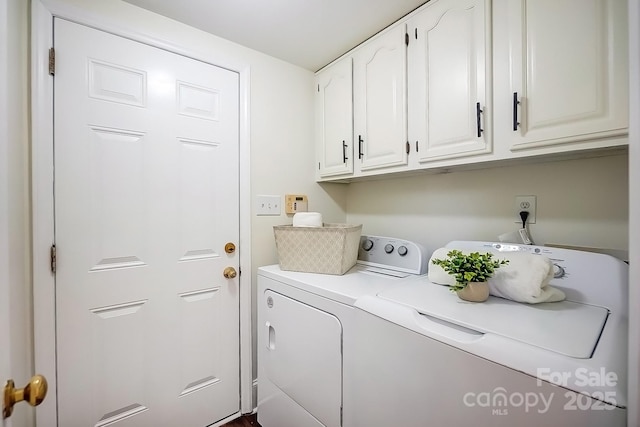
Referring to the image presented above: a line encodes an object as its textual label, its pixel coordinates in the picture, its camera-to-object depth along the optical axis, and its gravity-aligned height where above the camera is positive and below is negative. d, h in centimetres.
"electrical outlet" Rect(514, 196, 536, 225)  127 +3
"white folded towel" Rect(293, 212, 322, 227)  157 -4
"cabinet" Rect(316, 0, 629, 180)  87 +53
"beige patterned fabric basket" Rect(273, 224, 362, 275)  142 -19
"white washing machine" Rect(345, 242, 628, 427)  58 -36
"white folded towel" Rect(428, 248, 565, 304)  88 -23
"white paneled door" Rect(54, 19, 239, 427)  119 -10
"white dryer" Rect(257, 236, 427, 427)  112 -55
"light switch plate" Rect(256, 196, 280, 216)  173 +5
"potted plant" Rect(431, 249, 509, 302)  93 -21
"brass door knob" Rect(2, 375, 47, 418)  52 -36
